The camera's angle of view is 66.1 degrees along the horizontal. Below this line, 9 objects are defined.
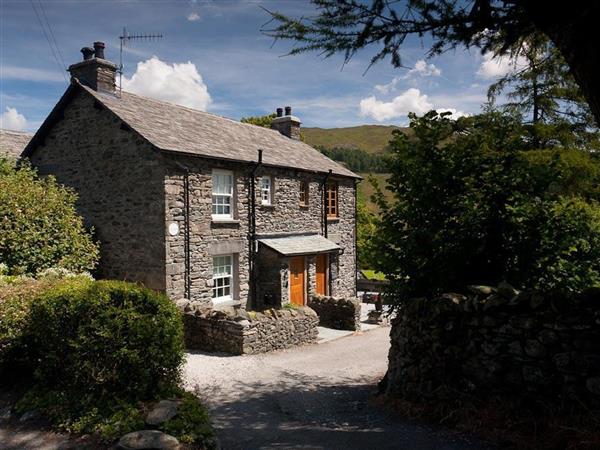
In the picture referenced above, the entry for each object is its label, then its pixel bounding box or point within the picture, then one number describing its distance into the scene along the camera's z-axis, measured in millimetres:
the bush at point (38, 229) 12461
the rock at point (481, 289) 6496
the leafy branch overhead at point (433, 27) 4766
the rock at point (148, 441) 5250
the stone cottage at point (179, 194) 13992
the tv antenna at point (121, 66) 15992
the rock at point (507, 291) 6117
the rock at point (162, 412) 5710
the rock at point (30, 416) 6305
